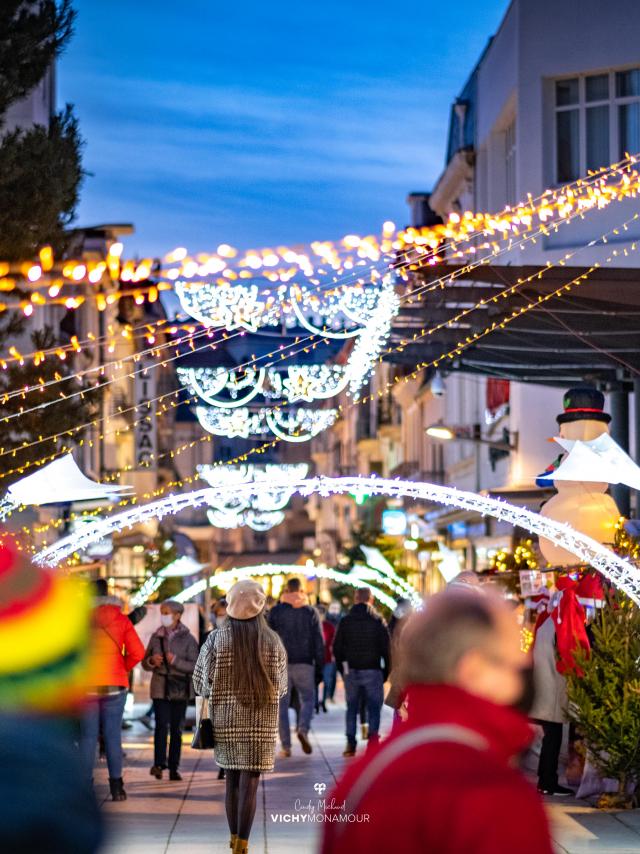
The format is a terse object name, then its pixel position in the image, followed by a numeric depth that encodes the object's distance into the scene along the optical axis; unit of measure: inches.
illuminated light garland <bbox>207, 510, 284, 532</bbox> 2491.4
